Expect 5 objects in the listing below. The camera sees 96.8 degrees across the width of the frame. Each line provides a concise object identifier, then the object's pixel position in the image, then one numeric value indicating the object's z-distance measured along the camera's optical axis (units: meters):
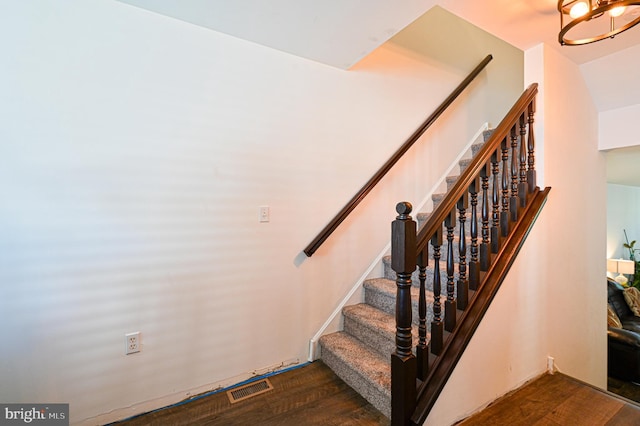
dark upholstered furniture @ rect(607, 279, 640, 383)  3.15
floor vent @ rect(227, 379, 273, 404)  1.69
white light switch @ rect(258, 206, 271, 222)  1.89
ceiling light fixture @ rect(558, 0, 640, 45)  1.16
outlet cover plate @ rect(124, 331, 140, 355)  1.54
